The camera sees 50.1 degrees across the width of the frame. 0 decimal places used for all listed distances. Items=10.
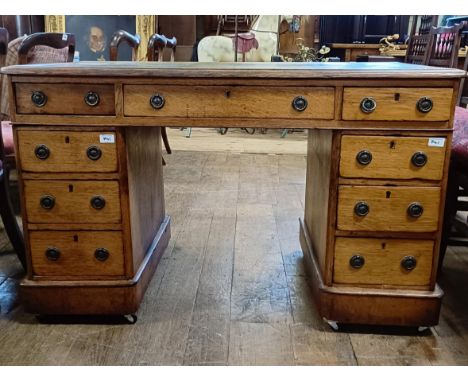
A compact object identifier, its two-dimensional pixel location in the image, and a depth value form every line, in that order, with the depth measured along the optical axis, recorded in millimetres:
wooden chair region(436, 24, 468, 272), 1633
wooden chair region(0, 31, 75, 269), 1733
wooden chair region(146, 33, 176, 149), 3059
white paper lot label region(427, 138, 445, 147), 1330
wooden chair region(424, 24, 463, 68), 2248
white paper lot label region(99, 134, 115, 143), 1379
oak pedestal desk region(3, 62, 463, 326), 1321
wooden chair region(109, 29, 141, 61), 2559
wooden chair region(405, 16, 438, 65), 2648
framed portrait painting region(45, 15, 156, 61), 5453
